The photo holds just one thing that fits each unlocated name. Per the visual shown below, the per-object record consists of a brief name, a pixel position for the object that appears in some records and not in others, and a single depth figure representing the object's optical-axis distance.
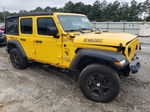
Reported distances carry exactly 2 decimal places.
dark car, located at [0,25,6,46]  8.68
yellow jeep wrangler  2.73
